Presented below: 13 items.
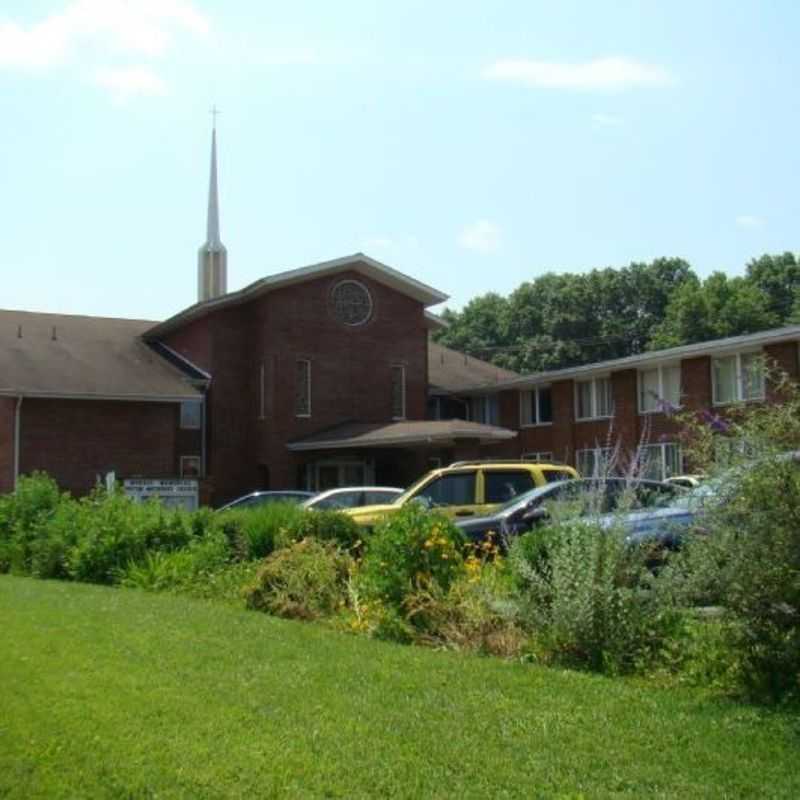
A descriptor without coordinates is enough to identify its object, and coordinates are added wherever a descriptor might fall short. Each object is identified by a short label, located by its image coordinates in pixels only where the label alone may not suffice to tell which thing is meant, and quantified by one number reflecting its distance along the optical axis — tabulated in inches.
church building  1401.3
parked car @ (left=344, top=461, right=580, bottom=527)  713.0
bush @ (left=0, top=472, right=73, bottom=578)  701.3
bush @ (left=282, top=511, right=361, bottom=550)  580.7
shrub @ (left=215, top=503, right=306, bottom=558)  603.5
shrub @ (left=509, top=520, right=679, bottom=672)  341.7
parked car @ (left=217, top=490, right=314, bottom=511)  991.6
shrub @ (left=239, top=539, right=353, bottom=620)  480.1
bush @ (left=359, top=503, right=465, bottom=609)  426.0
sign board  1015.6
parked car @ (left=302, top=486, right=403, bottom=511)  829.2
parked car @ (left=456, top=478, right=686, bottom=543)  378.6
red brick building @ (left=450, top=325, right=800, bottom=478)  1268.5
